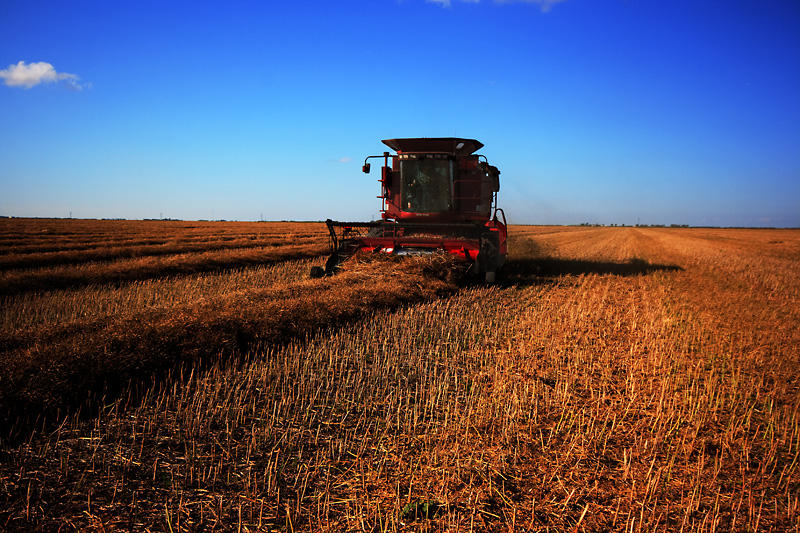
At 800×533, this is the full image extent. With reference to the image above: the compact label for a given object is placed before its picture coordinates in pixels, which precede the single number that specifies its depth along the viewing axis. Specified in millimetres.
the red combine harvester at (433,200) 10641
